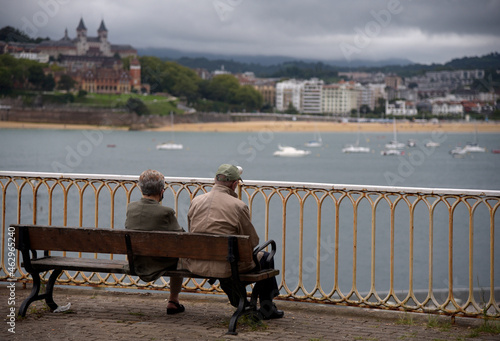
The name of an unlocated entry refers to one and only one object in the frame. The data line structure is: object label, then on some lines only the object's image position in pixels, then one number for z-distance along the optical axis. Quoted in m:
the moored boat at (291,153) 119.44
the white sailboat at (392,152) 119.66
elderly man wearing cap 5.48
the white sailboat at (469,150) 125.24
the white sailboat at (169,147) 124.95
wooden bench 5.33
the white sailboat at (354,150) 125.01
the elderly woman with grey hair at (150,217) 5.61
